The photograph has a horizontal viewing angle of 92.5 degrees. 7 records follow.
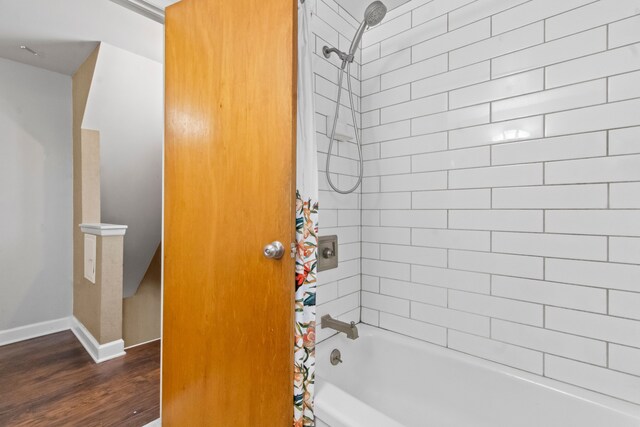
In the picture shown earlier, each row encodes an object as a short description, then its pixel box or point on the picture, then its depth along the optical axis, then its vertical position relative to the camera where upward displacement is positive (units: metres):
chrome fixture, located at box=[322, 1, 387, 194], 1.30 +0.75
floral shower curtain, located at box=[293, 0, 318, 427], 1.03 -0.09
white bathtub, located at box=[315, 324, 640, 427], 1.03 -0.74
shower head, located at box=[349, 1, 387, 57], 1.29 +0.84
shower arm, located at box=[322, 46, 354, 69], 1.43 +0.73
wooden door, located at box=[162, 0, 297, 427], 1.01 -0.01
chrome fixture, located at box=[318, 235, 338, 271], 1.47 -0.21
